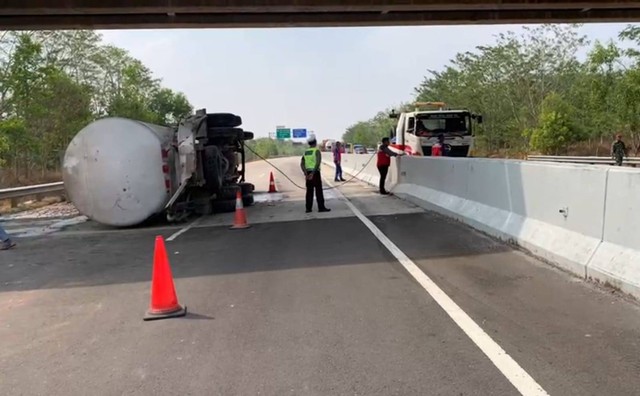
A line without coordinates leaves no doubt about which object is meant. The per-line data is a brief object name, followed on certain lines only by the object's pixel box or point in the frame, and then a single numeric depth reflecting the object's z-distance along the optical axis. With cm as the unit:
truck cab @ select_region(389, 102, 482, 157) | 2295
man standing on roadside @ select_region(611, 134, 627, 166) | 2453
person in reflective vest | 1491
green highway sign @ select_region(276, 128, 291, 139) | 9806
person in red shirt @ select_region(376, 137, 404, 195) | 1978
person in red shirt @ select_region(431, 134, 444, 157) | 2115
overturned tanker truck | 1276
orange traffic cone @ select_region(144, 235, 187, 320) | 601
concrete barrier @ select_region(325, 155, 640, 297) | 625
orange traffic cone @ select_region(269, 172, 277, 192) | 2380
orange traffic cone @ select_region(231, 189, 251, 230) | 1263
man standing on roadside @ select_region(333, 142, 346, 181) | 2983
